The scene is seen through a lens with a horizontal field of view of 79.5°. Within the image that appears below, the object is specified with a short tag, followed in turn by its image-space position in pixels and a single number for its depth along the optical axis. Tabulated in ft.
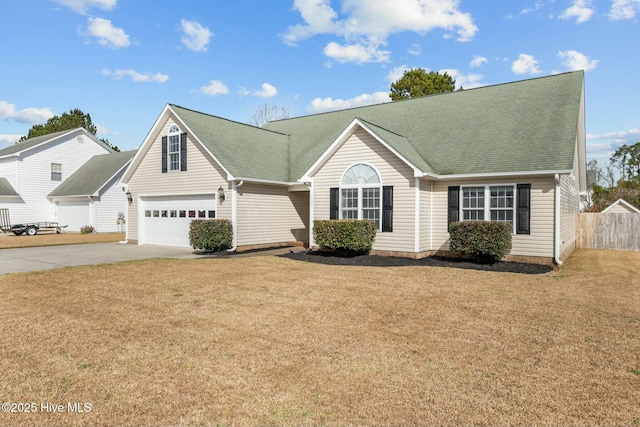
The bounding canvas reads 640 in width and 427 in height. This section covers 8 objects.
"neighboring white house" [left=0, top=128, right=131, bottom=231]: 94.07
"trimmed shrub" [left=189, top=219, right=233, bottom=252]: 50.06
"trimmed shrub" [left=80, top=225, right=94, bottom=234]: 91.61
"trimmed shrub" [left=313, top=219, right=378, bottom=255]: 43.75
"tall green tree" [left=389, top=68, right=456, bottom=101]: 119.98
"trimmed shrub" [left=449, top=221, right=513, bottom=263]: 38.45
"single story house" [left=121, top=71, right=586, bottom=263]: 41.39
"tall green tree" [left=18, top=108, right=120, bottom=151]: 179.01
